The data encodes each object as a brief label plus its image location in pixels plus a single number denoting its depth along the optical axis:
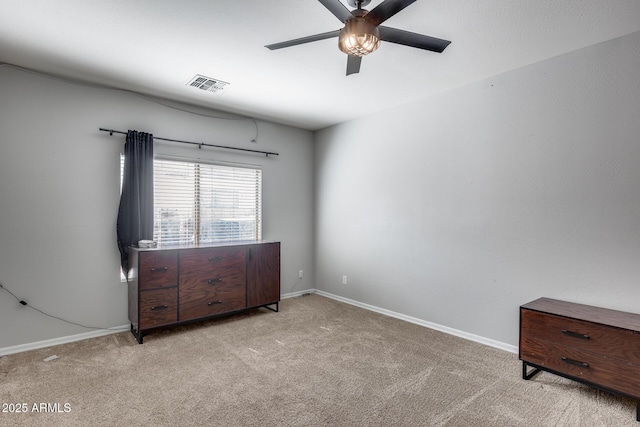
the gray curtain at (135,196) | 3.34
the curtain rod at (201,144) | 3.33
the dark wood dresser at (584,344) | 1.96
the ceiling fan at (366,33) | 1.66
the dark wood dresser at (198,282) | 3.12
